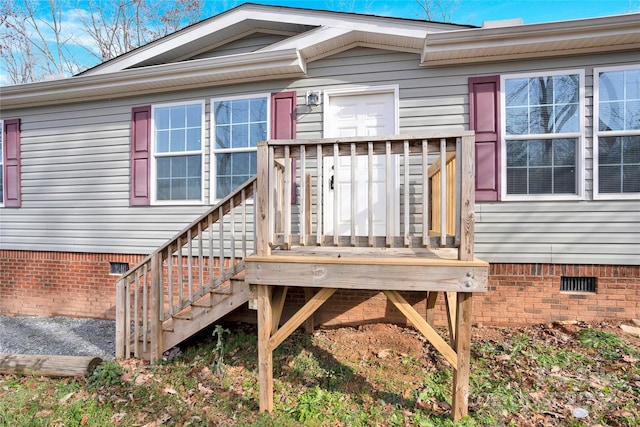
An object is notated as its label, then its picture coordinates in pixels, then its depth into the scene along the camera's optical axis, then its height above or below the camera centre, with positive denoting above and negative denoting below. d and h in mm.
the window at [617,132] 3520 +991
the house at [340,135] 3555 +1093
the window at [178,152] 4574 +957
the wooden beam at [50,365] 3152 -1589
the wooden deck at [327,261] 2172 -349
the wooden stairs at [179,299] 3045 -892
